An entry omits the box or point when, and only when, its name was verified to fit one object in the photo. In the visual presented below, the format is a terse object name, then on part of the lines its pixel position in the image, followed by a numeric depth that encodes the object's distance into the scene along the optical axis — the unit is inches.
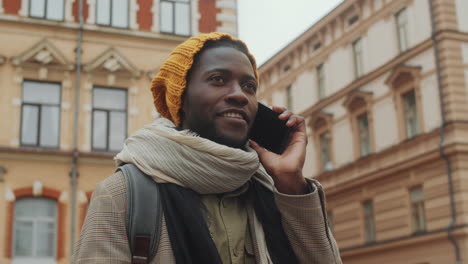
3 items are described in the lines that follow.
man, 84.3
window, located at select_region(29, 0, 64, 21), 707.4
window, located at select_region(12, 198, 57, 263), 645.3
